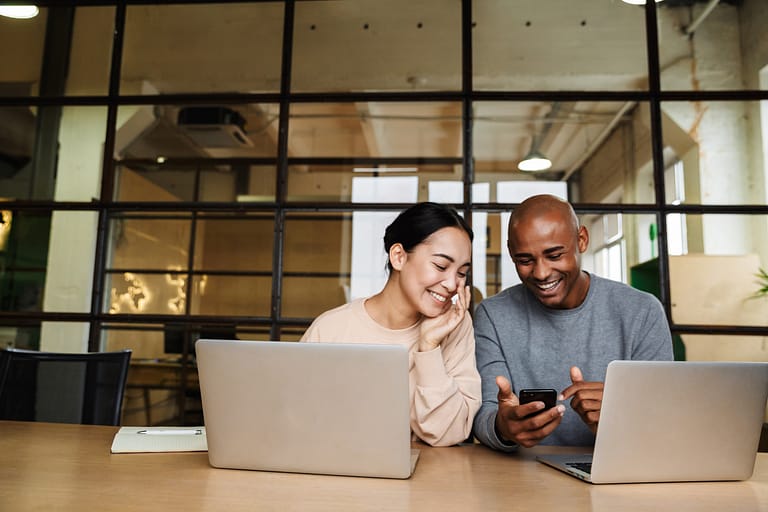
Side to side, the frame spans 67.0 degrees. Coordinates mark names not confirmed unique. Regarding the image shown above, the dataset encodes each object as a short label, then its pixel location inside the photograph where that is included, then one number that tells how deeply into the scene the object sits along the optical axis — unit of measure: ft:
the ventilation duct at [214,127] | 9.55
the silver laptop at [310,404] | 3.13
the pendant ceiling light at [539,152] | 8.75
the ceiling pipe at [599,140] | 8.50
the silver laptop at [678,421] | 3.10
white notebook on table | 3.98
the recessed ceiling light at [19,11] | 9.53
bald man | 5.42
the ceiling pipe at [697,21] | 8.42
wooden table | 2.84
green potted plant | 7.85
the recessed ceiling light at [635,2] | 8.63
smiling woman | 4.55
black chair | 6.04
